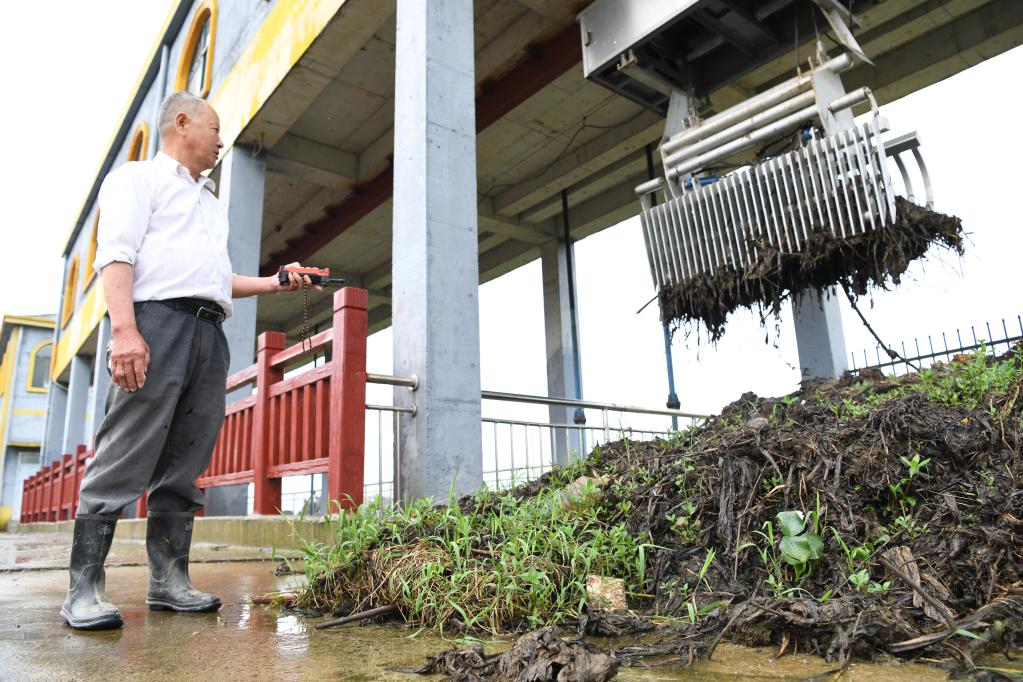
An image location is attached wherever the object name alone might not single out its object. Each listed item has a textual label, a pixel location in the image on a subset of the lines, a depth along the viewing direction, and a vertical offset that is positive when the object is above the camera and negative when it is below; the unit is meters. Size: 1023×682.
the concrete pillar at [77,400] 14.13 +2.38
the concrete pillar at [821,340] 6.79 +1.44
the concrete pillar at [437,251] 3.44 +1.33
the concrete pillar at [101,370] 11.16 +2.73
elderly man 1.95 +0.47
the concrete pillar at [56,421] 16.09 +2.27
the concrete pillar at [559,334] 9.76 +2.31
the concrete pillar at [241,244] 5.88 +2.46
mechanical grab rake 3.66 +1.74
